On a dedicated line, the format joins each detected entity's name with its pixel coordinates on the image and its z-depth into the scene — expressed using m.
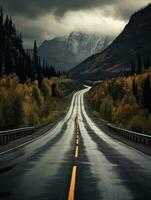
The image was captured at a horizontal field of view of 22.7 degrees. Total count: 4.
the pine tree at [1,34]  158.73
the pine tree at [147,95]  115.28
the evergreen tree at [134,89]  134.23
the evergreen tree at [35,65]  187.34
